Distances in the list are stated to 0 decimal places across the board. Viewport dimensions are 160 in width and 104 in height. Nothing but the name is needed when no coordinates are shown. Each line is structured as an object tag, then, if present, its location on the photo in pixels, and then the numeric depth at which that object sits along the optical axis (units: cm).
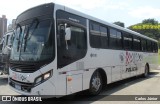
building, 5472
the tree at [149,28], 9394
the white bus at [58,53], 651
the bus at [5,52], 1251
